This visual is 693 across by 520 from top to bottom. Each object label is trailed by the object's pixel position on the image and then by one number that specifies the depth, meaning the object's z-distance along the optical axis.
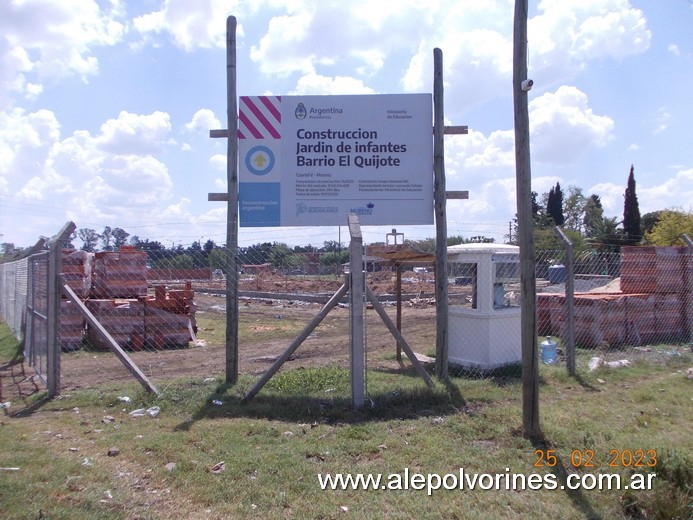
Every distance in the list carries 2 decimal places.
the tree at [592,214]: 61.17
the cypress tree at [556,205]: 68.94
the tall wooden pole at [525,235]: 5.53
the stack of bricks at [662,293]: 12.16
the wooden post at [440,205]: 8.21
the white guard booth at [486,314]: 8.93
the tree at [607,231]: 49.19
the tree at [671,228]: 34.66
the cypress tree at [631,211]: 53.00
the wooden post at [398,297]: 9.91
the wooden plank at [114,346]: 7.08
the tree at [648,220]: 59.96
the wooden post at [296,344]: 6.65
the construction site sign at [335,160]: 8.23
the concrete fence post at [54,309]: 7.30
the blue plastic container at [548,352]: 9.74
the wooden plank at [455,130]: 8.33
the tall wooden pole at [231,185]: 7.79
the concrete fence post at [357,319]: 6.48
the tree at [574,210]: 69.62
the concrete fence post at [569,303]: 8.49
